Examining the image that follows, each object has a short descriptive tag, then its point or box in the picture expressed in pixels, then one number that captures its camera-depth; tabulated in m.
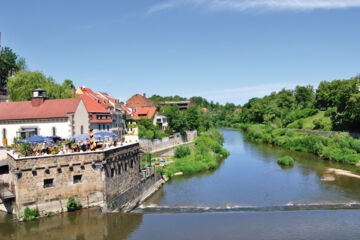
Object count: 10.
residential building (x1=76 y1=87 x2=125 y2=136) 47.22
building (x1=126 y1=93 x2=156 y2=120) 89.38
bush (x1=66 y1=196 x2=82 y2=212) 23.81
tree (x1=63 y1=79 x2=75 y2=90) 72.97
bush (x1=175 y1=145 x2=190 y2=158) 51.34
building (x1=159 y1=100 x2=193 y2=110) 137.75
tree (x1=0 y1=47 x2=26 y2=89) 59.91
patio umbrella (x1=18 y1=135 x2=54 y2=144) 27.97
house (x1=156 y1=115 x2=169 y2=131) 76.80
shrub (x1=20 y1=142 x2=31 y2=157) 23.82
